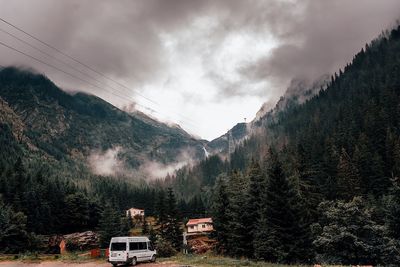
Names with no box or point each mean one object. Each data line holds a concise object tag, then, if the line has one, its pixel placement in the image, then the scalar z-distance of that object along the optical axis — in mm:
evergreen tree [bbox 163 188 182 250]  80625
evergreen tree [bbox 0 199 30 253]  69250
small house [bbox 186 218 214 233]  131750
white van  32906
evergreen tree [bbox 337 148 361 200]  83875
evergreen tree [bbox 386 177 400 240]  43372
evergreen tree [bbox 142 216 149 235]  102825
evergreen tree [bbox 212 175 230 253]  61344
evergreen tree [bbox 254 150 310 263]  43969
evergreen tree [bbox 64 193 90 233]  108938
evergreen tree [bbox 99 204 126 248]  86938
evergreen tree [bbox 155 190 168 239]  83125
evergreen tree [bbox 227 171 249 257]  53309
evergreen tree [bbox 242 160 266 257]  53000
